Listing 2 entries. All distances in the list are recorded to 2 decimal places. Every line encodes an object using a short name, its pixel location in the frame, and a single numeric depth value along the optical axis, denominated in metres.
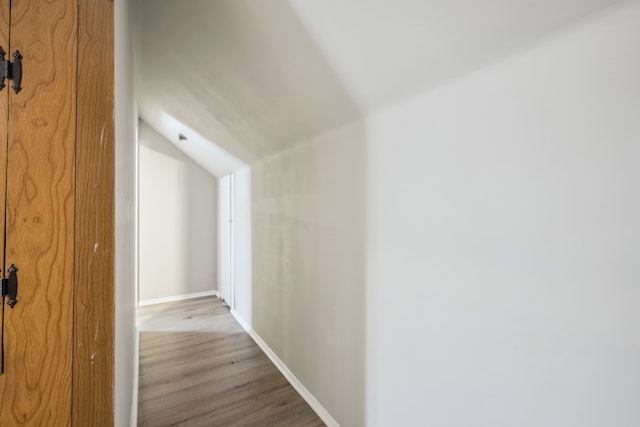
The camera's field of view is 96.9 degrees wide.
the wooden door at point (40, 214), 0.66
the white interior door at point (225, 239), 3.78
